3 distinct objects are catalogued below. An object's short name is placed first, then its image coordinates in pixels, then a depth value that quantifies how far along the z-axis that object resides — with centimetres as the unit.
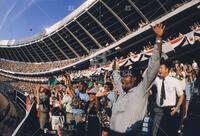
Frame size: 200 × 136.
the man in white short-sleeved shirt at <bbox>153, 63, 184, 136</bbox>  319
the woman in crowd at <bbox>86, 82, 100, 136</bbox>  441
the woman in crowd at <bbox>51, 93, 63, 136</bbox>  493
